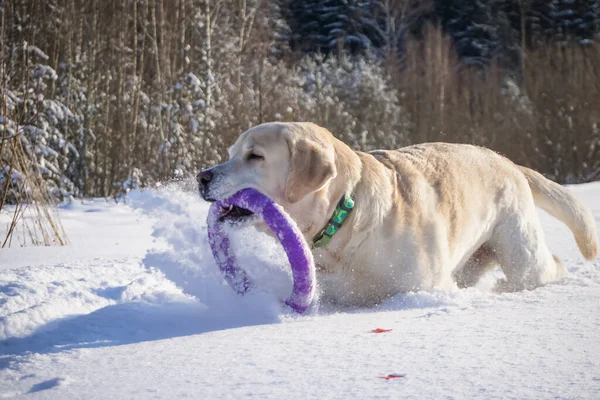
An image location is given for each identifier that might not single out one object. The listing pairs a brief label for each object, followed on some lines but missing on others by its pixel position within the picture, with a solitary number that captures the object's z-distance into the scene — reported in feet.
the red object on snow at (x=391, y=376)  12.70
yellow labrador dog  14.40
